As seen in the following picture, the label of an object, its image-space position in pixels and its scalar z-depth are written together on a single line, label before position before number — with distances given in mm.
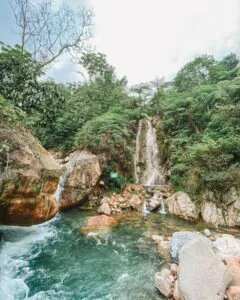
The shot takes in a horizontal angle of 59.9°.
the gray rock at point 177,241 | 4877
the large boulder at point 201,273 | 3402
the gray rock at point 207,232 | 6183
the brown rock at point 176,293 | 3617
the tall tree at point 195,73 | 17772
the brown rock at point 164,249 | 5133
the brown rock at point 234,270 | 3637
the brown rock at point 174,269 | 4301
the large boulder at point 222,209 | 6914
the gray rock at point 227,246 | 4977
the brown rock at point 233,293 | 3201
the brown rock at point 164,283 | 3793
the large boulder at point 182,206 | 7562
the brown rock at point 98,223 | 6749
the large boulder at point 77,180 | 8531
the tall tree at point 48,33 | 7717
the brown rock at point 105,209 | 7993
